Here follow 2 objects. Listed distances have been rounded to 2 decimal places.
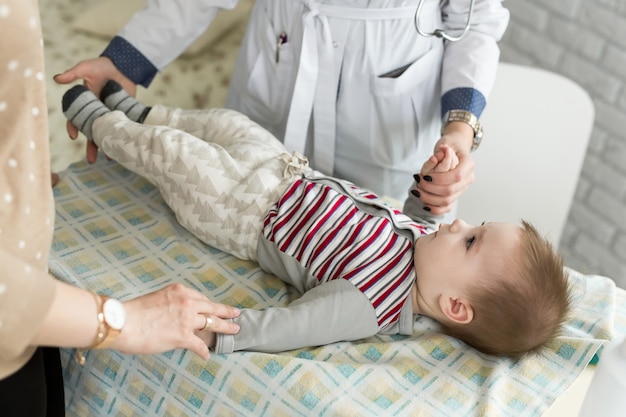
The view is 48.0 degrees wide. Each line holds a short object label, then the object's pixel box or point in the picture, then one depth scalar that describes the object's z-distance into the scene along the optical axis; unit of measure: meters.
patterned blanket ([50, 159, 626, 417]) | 0.99
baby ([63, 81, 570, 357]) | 1.10
